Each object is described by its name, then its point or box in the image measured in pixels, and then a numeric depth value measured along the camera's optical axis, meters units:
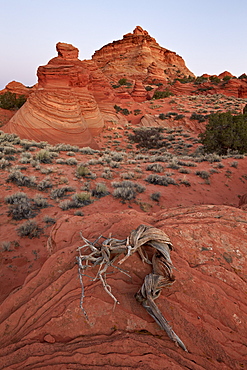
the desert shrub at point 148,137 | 22.86
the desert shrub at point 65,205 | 7.05
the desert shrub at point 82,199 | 7.44
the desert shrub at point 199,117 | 26.38
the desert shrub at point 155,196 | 8.20
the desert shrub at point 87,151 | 16.47
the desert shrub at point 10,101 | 27.91
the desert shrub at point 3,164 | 10.12
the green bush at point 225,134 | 14.75
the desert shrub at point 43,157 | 12.01
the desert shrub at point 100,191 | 8.38
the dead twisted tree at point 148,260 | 2.14
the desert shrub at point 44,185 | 8.53
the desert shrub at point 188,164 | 12.26
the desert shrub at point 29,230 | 5.63
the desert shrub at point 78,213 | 6.54
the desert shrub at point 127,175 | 10.44
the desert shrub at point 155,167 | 11.43
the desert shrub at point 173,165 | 11.94
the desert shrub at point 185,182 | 9.78
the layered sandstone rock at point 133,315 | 1.84
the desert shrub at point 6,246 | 5.08
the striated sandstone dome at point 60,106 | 18.62
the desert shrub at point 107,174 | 10.46
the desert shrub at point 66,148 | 16.11
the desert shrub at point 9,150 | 12.53
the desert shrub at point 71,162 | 12.14
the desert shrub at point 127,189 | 8.03
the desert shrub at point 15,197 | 7.08
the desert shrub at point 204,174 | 10.52
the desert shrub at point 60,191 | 7.96
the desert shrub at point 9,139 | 15.85
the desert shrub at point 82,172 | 10.22
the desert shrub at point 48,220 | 6.33
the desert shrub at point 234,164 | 11.73
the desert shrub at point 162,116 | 29.79
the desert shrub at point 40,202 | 7.18
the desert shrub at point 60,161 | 12.23
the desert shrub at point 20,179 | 8.64
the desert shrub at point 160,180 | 9.77
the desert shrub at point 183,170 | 11.18
